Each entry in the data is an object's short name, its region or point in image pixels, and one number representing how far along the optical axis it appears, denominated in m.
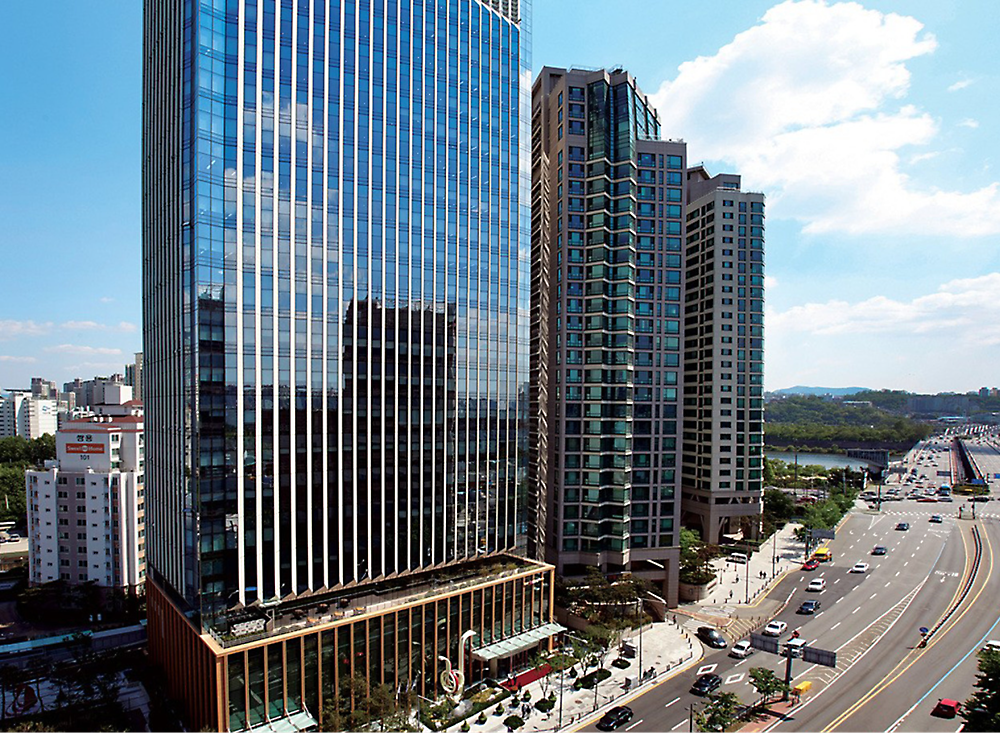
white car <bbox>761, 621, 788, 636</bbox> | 79.85
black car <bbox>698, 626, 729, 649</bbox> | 79.31
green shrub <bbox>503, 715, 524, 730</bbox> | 56.12
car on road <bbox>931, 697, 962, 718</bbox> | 59.24
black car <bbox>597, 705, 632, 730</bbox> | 58.19
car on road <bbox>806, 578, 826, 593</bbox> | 100.62
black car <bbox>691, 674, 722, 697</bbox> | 64.66
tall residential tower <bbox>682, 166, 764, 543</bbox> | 127.81
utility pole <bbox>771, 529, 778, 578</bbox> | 119.91
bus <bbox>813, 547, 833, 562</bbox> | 119.31
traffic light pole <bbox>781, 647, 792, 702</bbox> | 63.92
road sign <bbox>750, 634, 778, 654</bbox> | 64.75
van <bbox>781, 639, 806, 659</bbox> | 64.81
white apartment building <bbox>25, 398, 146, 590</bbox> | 98.25
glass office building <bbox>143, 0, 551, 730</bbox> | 55.38
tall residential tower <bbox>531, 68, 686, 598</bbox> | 92.62
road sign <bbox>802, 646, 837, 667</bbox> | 60.91
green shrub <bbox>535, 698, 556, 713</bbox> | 59.56
